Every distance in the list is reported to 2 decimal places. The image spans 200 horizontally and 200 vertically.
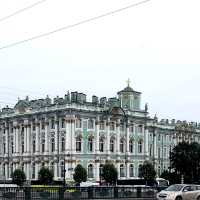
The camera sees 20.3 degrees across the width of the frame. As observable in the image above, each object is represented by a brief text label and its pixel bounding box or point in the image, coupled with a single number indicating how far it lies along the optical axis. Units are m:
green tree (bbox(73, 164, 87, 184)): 81.62
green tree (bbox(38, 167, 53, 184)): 82.94
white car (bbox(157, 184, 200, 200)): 32.28
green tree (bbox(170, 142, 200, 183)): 71.82
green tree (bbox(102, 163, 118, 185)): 83.31
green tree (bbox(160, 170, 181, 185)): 75.75
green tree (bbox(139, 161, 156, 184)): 85.84
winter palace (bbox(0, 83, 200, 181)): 88.50
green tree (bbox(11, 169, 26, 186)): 84.75
